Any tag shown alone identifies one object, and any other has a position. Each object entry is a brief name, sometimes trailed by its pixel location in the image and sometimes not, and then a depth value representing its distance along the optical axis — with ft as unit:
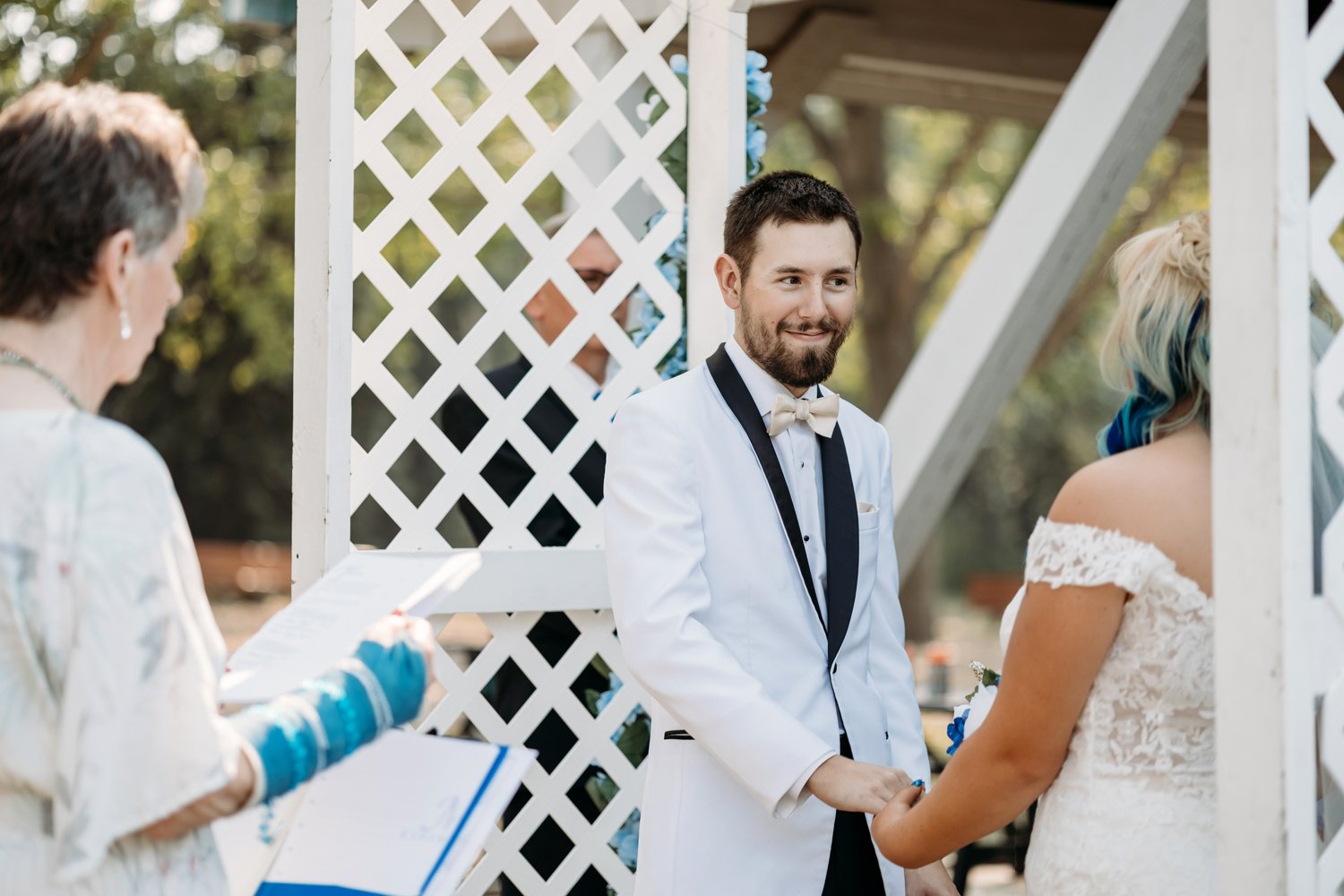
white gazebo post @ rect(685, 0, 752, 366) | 11.32
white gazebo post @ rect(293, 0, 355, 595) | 9.78
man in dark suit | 11.74
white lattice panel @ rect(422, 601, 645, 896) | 10.75
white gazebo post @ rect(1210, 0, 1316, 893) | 6.28
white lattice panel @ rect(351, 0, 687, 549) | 10.39
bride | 6.58
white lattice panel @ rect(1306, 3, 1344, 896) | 6.43
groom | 8.00
